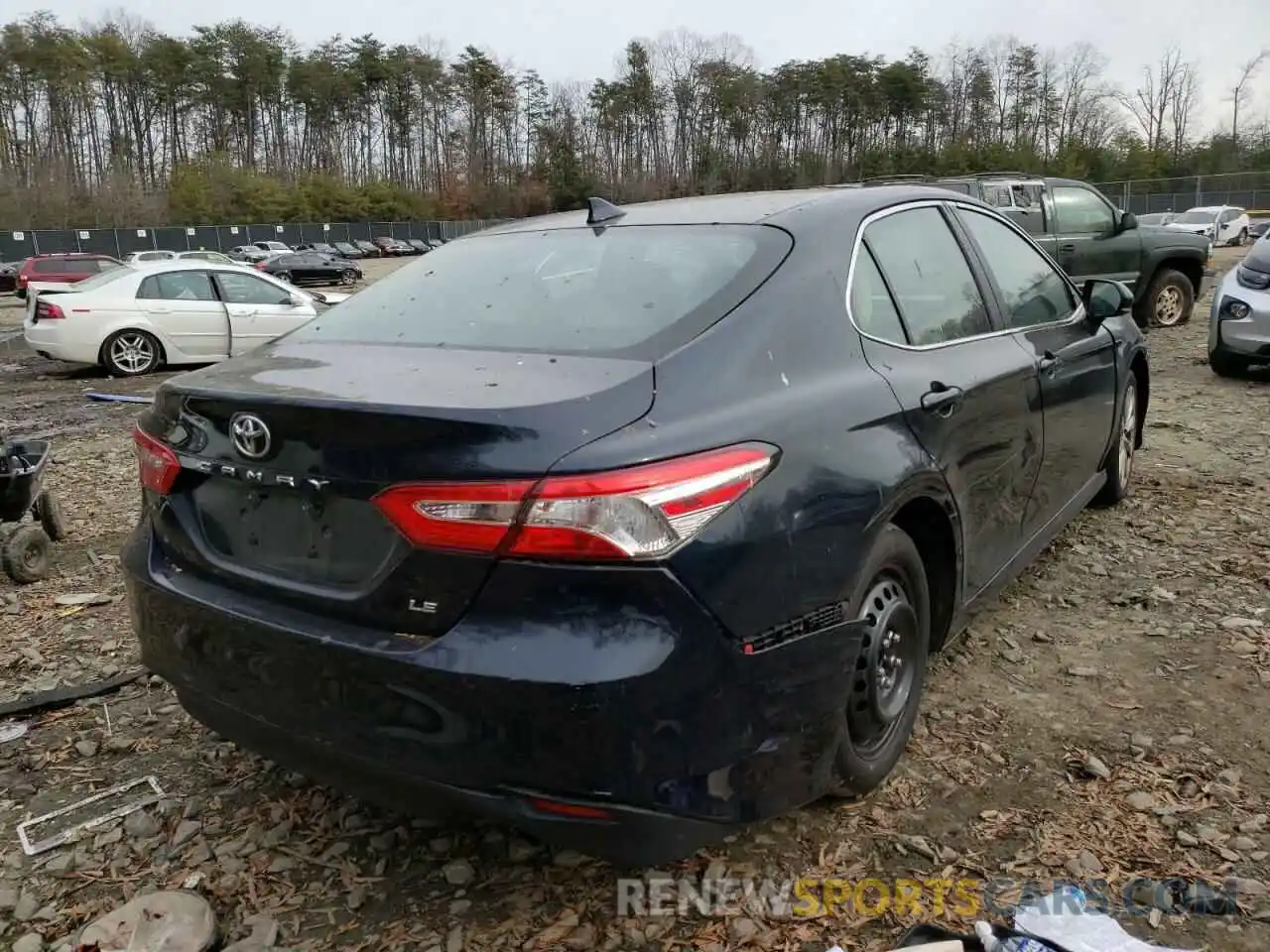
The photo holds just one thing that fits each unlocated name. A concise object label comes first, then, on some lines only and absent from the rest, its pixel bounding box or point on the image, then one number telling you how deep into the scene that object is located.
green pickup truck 11.20
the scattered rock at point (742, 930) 2.20
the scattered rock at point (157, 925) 2.22
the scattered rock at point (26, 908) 2.37
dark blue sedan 1.83
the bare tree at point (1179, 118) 78.77
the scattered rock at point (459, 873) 2.43
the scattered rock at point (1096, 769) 2.75
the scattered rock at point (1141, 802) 2.60
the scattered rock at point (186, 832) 2.63
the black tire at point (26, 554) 4.54
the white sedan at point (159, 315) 11.80
